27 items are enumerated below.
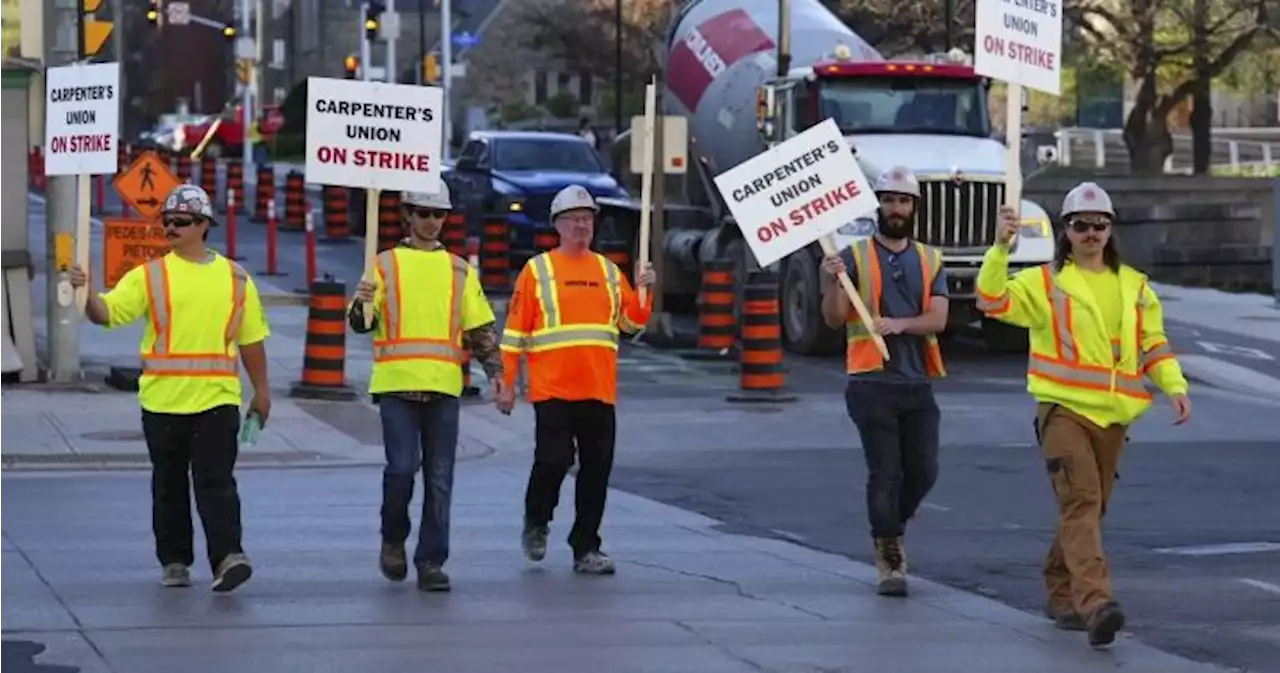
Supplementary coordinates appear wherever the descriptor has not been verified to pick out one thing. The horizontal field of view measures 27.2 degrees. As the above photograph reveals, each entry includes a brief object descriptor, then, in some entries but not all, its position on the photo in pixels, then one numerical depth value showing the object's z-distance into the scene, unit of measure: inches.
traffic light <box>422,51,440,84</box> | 2218.9
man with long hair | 404.2
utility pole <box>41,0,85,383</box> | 837.2
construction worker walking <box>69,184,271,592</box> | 440.1
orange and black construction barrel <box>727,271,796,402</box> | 869.8
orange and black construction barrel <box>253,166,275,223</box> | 1610.5
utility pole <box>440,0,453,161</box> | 2373.3
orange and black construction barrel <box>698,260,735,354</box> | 966.4
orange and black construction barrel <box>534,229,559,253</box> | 1197.7
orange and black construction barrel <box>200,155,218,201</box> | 1855.3
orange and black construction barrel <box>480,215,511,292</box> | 1242.0
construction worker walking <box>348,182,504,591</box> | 450.0
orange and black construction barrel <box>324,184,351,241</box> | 1590.8
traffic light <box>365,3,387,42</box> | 1972.2
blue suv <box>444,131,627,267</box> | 1352.1
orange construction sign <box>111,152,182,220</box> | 856.3
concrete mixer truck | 999.0
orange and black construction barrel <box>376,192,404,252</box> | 1413.6
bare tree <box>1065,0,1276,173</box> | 1598.2
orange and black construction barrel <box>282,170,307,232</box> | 1652.3
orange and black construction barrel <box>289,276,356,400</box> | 844.7
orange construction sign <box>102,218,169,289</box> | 800.9
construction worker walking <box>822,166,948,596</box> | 444.5
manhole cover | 721.0
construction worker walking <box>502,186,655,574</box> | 467.8
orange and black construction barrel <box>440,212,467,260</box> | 1243.2
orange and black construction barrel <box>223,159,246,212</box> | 1666.8
